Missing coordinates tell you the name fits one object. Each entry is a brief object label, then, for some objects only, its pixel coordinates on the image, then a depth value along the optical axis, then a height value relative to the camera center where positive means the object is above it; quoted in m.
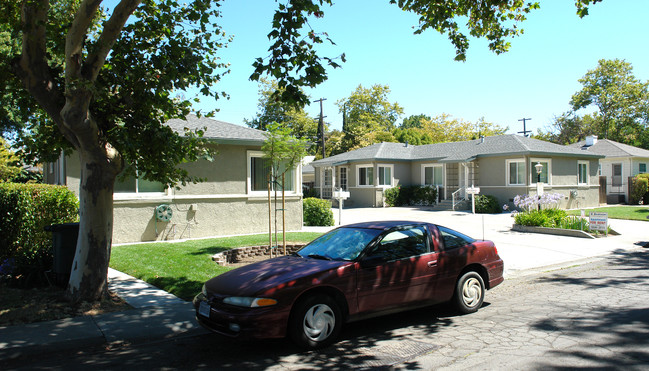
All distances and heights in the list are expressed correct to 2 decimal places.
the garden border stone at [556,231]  15.08 -1.55
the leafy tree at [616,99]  50.45 +10.08
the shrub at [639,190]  29.75 -0.24
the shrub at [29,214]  9.02 -0.44
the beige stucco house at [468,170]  25.58 +1.22
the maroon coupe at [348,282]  5.02 -1.16
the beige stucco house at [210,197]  13.36 -0.17
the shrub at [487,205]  25.02 -0.94
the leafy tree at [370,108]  59.34 +11.21
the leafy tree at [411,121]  91.81 +13.93
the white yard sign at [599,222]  15.02 -1.18
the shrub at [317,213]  18.38 -0.95
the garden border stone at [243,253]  10.86 -1.62
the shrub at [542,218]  16.61 -1.15
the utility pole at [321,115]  42.85 +7.25
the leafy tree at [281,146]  10.67 +1.09
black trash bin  7.77 -0.96
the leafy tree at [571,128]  54.06 +7.34
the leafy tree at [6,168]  21.41 +1.25
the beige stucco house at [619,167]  32.88 +1.53
